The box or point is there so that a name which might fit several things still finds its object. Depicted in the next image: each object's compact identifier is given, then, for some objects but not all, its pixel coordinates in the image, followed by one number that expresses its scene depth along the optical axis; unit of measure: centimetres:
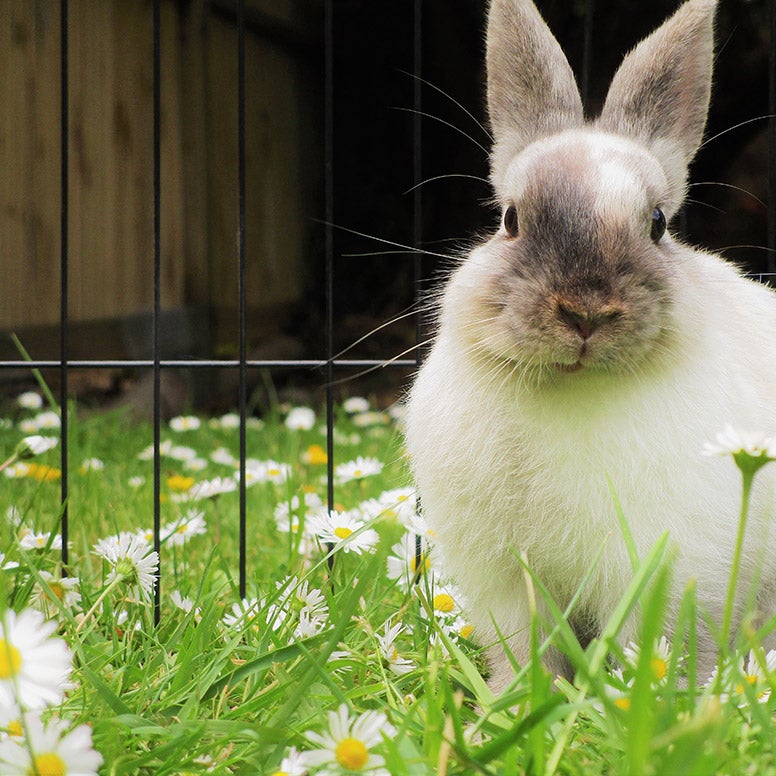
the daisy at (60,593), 59
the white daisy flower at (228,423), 112
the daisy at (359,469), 71
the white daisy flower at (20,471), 73
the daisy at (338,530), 60
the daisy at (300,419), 97
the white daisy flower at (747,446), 45
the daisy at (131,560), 56
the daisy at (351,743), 46
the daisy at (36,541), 62
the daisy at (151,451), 85
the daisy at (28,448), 56
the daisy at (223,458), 90
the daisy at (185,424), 94
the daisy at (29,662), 45
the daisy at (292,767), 48
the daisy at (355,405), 110
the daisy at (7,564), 57
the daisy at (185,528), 64
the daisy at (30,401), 96
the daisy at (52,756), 45
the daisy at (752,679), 48
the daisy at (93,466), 77
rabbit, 53
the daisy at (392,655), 55
